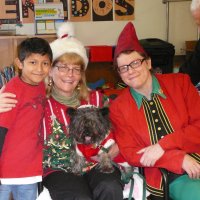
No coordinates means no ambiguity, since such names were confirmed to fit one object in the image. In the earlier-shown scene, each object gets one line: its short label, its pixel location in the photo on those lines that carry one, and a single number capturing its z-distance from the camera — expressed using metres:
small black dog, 1.81
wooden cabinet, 3.41
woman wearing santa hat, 1.69
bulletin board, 3.71
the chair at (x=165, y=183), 1.64
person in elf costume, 1.72
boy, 1.71
